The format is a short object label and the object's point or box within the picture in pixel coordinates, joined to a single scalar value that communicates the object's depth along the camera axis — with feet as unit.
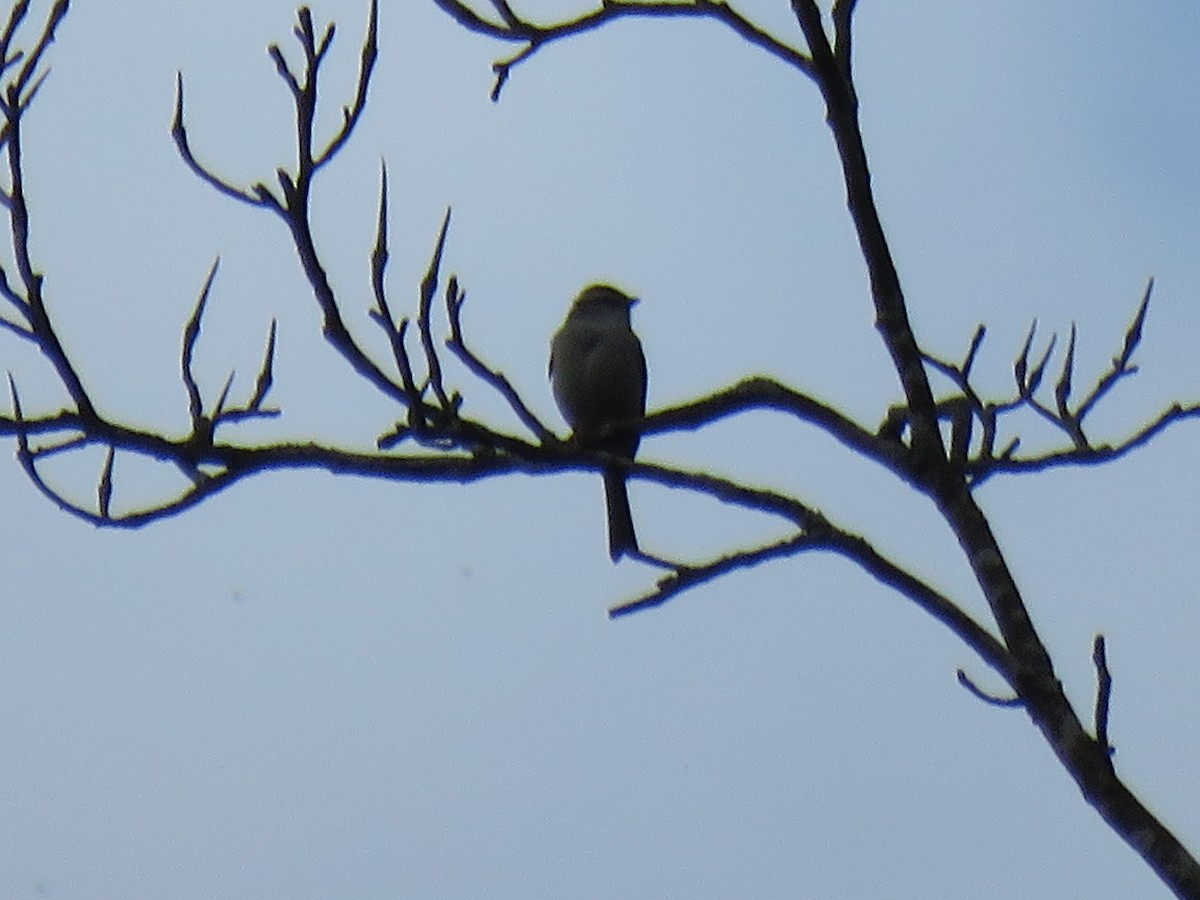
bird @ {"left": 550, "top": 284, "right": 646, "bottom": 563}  46.62
